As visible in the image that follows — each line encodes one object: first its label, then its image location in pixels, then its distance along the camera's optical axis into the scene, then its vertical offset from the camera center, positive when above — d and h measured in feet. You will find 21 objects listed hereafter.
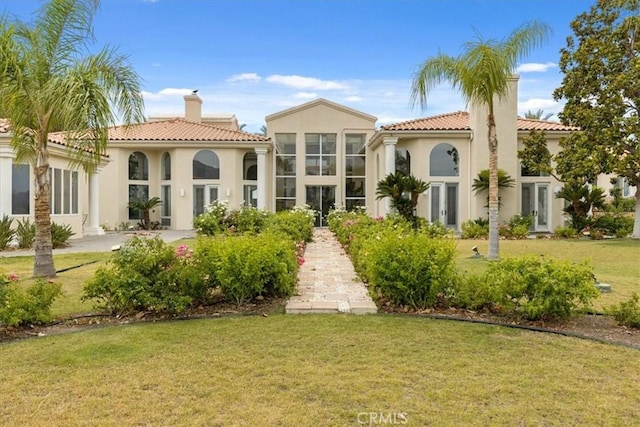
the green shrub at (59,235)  54.85 -2.88
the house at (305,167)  73.15 +7.78
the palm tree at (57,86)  29.32 +8.21
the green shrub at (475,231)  66.44 -2.99
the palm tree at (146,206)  82.99 +0.85
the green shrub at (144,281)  21.68 -3.32
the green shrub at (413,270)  22.86 -2.94
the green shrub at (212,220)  60.90 -1.26
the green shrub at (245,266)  23.43 -2.84
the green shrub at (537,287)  20.03 -3.35
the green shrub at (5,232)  51.01 -2.39
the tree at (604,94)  58.44 +15.27
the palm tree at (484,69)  40.29 +12.49
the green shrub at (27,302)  19.30 -3.88
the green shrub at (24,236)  52.65 -2.84
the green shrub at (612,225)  67.21 -2.12
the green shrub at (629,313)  20.10 -4.47
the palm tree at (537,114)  145.48 +30.21
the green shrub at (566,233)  66.90 -3.22
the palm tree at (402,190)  67.62 +3.00
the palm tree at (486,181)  70.69 +4.52
